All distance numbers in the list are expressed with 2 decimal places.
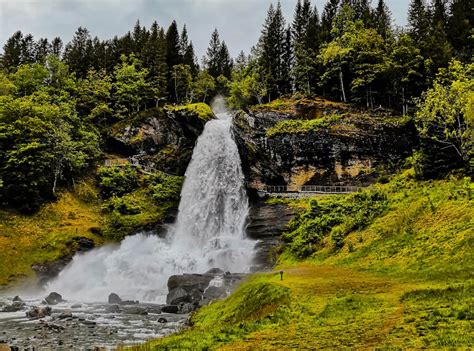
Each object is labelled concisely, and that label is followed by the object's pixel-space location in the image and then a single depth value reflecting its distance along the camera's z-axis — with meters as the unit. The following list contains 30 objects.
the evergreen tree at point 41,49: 67.57
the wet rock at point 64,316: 20.66
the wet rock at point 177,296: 23.95
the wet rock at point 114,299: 26.42
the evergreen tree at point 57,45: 80.12
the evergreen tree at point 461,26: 52.73
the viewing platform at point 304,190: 39.09
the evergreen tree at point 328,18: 60.84
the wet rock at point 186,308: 22.34
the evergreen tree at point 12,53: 66.00
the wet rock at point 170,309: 22.48
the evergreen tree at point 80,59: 61.81
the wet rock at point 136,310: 22.11
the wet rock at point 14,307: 22.65
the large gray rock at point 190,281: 25.34
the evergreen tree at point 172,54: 65.94
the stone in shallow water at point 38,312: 20.97
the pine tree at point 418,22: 51.95
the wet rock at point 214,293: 22.91
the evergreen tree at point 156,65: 58.59
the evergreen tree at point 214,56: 81.25
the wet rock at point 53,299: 25.90
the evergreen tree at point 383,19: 60.46
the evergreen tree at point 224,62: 82.81
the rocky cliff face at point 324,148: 41.41
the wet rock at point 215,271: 28.46
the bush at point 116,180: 42.53
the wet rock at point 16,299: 25.95
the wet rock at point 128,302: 25.80
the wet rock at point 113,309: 23.02
